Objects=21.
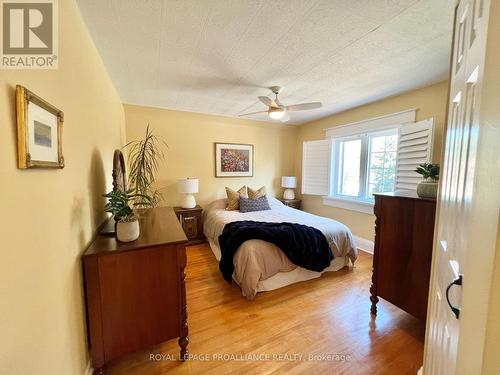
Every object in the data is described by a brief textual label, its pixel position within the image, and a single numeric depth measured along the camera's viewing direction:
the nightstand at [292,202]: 4.57
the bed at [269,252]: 2.16
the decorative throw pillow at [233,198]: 3.80
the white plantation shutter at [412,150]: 2.56
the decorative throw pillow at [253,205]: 3.68
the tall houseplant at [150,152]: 3.52
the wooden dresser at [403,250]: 1.57
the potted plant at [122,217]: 1.36
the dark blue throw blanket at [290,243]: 2.30
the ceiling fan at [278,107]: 2.55
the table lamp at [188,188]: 3.54
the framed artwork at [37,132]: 0.69
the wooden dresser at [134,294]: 1.25
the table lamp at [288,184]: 4.60
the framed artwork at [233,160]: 4.16
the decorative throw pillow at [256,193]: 4.02
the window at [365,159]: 2.73
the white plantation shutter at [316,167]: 4.09
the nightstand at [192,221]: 3.60
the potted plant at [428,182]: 1.58
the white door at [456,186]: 0.60
